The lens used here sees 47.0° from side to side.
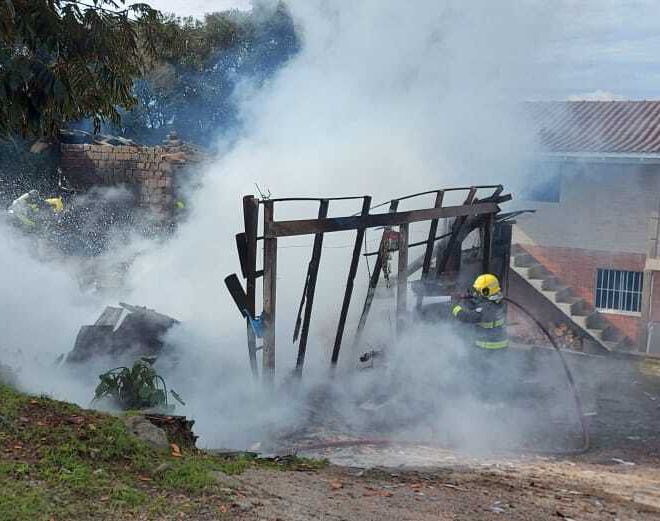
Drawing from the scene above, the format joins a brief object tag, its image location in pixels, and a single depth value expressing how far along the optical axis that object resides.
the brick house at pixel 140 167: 16.86
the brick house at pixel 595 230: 15.12
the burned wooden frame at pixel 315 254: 7.71
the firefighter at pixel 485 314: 8.62
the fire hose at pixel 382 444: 7.42
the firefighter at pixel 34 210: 13.48
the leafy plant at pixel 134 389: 6.80
